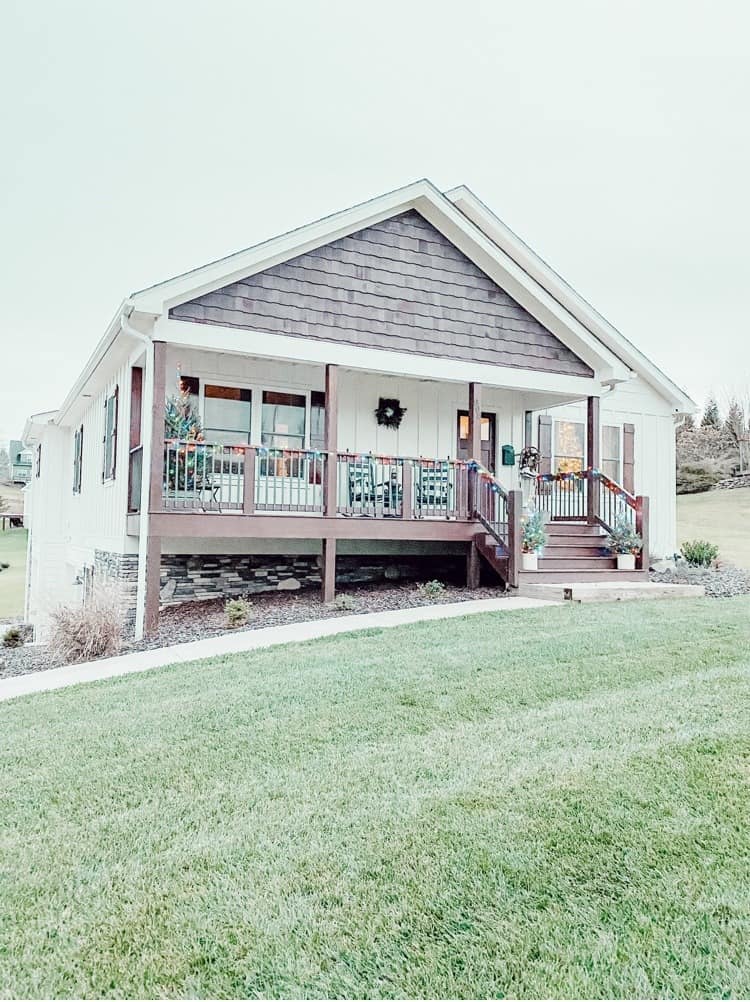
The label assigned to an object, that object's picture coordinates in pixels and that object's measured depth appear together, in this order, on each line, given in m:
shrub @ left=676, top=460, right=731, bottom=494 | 29.45
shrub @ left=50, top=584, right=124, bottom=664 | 9.04
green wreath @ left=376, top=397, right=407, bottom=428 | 13.45
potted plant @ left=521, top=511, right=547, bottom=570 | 11.28
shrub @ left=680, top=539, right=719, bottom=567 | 14.93
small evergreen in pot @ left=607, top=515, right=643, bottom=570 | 12.09
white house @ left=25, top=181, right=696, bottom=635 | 10.52
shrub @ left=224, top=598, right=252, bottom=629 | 9.73
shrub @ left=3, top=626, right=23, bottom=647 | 13.27
